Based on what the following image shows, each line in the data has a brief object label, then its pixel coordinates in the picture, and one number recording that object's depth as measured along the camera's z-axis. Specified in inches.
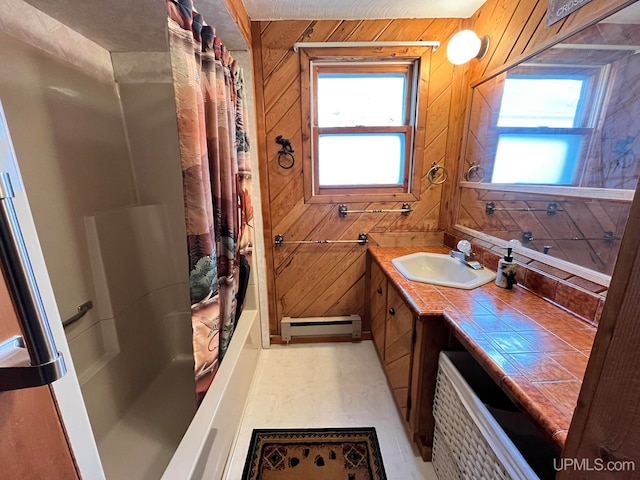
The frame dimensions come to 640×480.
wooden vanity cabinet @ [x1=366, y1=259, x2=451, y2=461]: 46.9
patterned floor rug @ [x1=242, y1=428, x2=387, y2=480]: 50.4
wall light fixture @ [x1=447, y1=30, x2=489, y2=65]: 61.5
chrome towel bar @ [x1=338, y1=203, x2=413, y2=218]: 79.6
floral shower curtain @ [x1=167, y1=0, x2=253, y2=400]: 38.7
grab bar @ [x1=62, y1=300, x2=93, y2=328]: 49.9
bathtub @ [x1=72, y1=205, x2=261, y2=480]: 47.2
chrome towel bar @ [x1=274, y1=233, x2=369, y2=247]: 81.4
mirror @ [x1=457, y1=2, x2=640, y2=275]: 36.1
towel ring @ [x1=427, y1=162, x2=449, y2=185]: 77.4
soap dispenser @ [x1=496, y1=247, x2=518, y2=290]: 52.7
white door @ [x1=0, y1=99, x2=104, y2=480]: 15.2
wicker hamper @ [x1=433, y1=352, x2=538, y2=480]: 29.4
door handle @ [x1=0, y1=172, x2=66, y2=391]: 13.4
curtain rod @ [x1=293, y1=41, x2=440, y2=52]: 69.1
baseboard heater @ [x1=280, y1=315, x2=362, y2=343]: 86.0
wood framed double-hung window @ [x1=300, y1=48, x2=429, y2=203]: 72.9
